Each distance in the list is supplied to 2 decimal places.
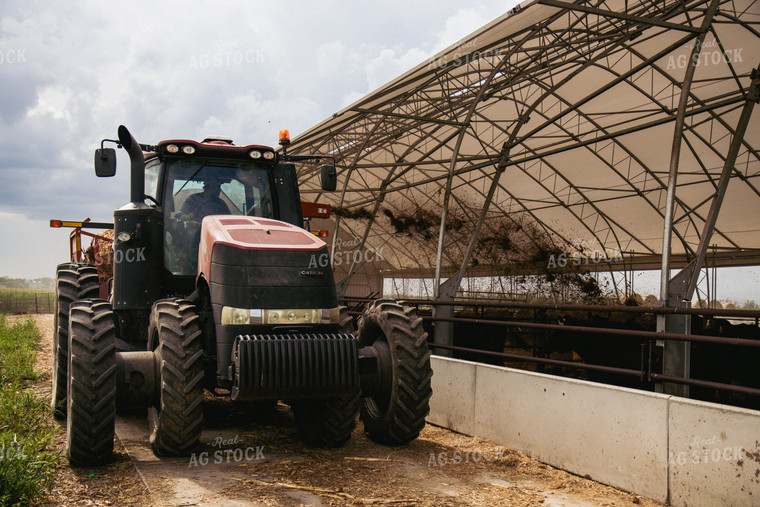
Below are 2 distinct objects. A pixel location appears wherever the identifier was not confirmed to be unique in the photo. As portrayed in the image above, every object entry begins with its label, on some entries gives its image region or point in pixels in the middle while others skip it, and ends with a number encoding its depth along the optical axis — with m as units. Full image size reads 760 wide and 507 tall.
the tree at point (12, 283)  146.61
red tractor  5.32
